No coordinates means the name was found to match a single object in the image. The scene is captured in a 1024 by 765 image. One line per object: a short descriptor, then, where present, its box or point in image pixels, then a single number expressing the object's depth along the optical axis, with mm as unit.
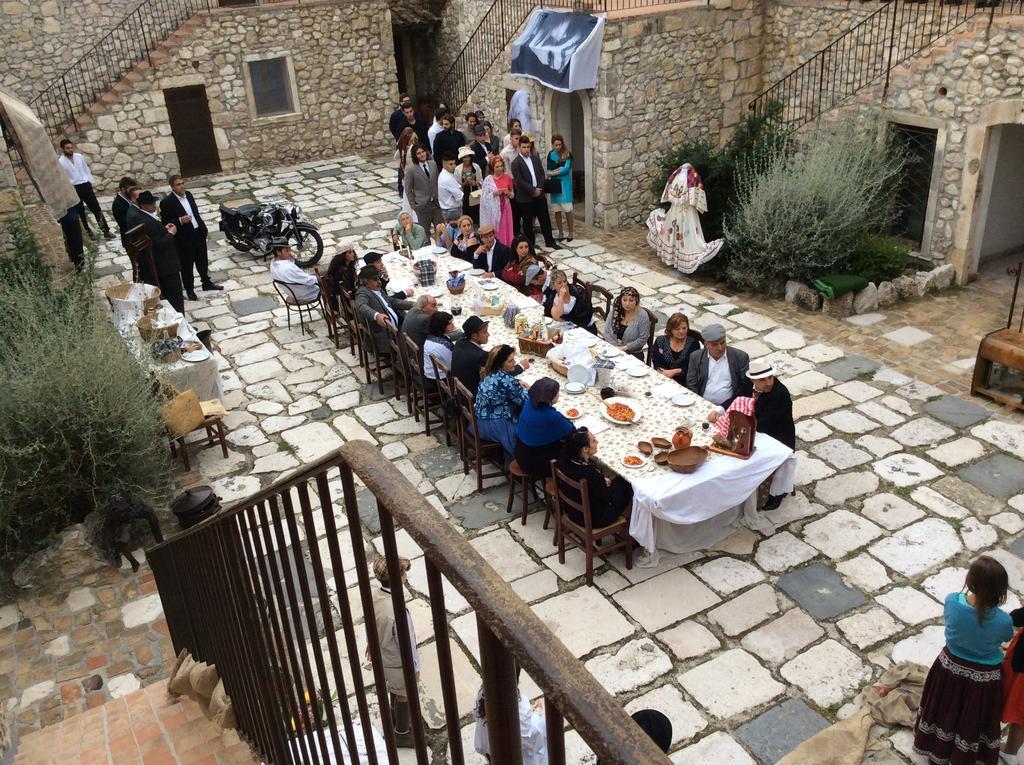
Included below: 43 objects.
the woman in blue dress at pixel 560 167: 12509
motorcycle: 12523
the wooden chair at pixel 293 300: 10409
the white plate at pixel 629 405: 6763
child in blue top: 4328
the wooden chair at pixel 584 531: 6016
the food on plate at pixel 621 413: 6723
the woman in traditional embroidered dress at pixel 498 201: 11594
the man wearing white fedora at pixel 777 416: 6566
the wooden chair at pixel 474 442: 7207
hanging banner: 12094
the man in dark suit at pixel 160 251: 10109
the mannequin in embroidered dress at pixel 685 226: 11312
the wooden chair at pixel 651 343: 7836
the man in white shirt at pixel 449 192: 11695
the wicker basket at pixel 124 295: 9308
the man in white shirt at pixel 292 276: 10312
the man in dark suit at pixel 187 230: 11000
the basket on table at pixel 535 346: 7781
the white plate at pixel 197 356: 8422
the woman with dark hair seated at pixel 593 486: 6000
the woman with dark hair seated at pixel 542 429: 6254
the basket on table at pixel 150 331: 8641
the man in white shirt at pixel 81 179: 13312
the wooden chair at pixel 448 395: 7504
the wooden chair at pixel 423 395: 8055
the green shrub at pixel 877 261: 10594
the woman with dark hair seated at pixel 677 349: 7559
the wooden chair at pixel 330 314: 10055
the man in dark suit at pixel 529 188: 11891
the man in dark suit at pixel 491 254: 9883
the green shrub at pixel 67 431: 6582
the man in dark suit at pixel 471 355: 7375
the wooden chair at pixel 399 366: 8352
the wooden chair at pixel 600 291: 8836
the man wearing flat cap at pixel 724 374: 7207
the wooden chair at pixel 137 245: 9117
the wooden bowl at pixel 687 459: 6102
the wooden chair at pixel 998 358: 8054
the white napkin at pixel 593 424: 6668
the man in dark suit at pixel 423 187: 11945
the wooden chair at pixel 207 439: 7899
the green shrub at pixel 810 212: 10469
